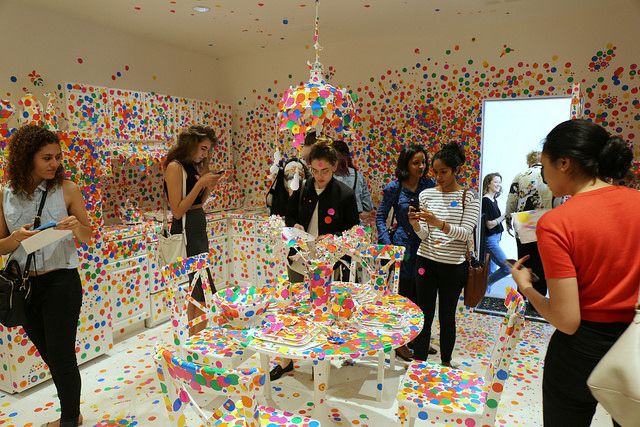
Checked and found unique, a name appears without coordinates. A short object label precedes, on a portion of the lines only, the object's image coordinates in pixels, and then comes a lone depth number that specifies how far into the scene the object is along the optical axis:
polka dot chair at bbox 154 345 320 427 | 1.14
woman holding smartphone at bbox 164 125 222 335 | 2.69
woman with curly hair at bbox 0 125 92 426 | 2.01
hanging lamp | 2.05
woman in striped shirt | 2.55
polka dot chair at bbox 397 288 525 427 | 1.55
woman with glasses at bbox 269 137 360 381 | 2.54
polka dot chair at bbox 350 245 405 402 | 2.59
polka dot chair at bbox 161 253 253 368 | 2.19
